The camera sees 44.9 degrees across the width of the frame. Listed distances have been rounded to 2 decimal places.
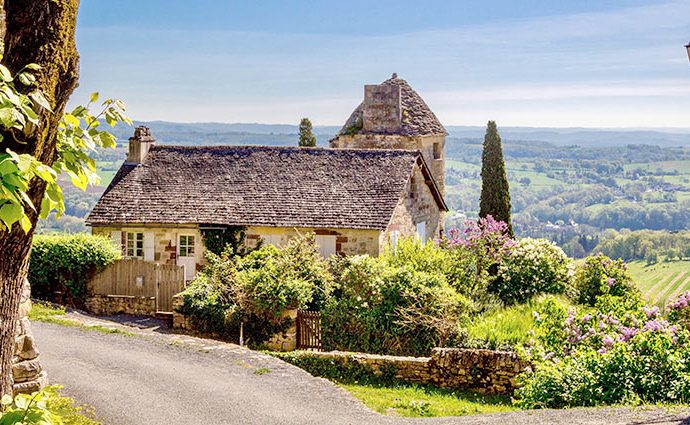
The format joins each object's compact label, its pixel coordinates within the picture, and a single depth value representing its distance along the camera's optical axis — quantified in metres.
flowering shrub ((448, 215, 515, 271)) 27.22
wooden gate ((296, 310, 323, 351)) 22.17
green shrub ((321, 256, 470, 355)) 21.28
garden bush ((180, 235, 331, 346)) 22.31
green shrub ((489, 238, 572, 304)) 25.61
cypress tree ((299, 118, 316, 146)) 41.88
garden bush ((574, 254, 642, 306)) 25.94
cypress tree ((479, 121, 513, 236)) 34.75
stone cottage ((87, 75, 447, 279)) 30.34
